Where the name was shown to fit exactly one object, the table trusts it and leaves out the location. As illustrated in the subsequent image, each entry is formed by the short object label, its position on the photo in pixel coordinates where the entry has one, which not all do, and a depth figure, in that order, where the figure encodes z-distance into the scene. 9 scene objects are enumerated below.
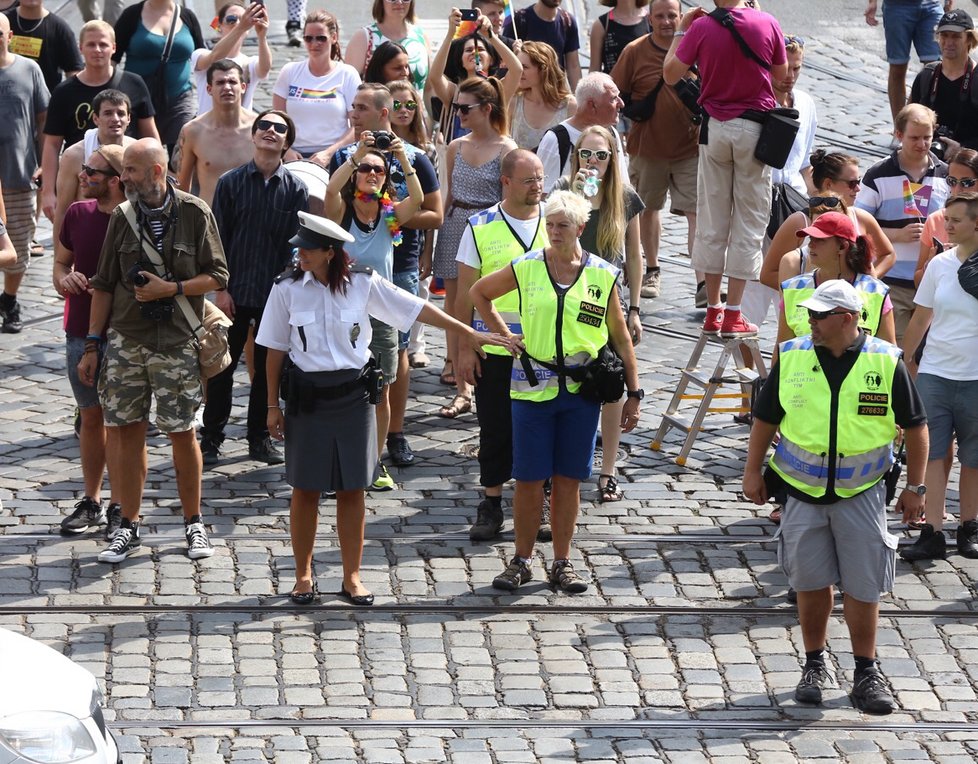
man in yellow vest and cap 13.82
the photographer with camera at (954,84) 23.87
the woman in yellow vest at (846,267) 15.70
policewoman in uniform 15.42
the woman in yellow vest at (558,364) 15.99
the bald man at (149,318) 16.44
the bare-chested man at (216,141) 20.80
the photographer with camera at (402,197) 18.89
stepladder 19.97
